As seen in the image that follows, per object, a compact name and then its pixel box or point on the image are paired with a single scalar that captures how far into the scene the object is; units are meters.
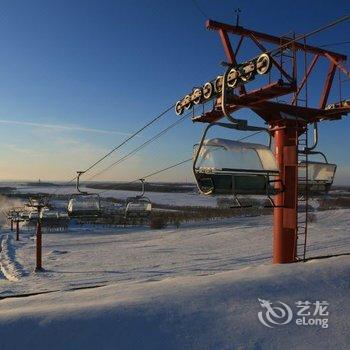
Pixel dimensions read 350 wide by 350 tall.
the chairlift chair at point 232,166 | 8.54
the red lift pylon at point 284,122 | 11.14
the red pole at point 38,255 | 18.20
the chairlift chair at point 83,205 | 18.58
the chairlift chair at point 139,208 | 19.70
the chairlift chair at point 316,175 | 11.42
